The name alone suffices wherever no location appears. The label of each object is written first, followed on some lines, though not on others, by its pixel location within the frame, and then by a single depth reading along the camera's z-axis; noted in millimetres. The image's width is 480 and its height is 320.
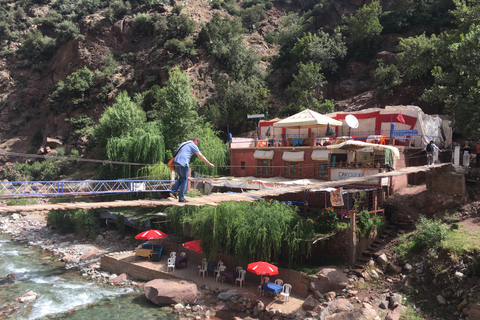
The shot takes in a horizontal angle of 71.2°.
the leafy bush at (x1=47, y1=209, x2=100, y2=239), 22016
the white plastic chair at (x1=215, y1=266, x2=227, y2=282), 13727
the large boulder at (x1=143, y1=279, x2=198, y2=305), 12523
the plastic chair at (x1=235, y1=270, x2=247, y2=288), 13081
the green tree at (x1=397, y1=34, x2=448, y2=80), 21031
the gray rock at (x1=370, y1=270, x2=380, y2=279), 11641
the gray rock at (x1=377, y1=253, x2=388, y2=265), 12125
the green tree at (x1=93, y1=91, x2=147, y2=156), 26203
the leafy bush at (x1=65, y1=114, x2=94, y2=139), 35938
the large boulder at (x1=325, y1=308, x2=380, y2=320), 8992
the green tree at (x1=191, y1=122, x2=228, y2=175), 21705
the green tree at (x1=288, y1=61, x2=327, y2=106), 29875
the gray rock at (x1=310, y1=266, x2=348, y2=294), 11391
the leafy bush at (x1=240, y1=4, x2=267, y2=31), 48469
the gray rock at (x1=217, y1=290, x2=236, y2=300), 12578
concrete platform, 11594
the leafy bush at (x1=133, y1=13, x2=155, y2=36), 41656
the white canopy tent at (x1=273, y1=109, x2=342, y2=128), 17891
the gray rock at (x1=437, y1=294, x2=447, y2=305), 9734
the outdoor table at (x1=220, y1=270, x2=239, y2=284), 13266
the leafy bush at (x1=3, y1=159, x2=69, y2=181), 34281
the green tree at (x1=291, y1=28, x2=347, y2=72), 34188
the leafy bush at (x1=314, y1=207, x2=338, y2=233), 12617
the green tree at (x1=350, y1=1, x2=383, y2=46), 34125
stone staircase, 12323
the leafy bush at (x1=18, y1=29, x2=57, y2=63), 44438
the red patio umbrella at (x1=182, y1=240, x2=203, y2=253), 14325
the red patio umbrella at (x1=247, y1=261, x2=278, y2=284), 11530
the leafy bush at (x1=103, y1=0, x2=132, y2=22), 43244
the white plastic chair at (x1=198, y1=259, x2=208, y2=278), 14281
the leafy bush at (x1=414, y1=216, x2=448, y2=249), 11238
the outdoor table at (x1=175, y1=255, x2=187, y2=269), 15172
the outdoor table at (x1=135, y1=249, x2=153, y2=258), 16312
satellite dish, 17609
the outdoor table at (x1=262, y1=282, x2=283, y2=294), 11516
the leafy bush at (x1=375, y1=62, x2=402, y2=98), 27422
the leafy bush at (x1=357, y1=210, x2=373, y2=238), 12789
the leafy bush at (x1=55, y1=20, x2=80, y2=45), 41656
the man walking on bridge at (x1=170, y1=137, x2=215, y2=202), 7373
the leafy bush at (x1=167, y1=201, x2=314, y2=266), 12453
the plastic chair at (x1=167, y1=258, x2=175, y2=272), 14669
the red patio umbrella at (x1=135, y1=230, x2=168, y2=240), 15801
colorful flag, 12016
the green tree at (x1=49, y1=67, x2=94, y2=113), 37906
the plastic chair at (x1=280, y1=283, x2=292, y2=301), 11523
